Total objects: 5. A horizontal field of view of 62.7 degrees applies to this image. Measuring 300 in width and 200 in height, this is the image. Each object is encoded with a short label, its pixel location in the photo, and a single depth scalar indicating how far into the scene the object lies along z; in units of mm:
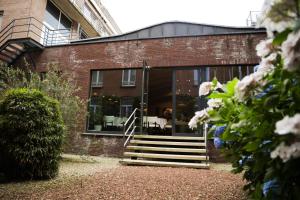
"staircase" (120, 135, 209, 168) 6406
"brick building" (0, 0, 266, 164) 8508
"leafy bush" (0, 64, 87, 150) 7254
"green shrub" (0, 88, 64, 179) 4277
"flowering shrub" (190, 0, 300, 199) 786
